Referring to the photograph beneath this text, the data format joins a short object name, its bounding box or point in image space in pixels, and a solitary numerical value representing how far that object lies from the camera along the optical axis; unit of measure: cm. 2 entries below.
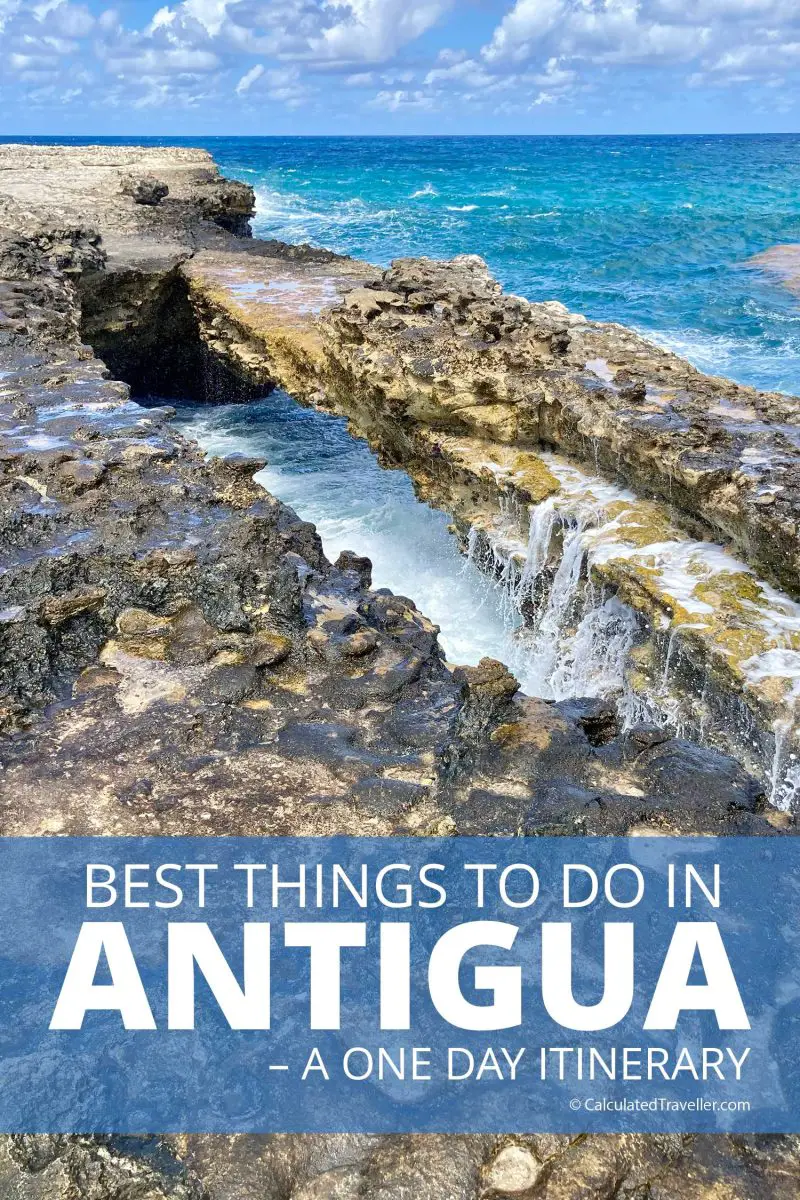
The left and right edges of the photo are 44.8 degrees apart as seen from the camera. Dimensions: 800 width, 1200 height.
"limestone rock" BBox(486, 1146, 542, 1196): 239
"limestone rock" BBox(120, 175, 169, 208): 1616
